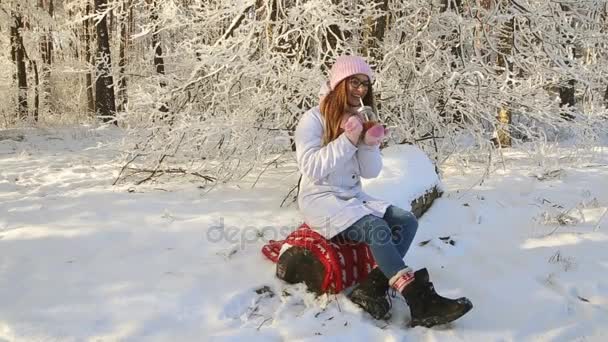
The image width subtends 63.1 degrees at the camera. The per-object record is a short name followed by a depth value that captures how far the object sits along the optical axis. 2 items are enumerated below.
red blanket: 2.78
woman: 2.58
